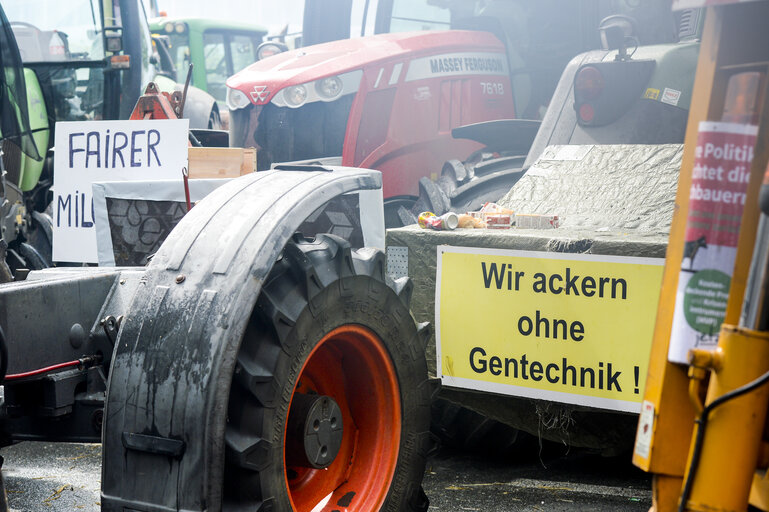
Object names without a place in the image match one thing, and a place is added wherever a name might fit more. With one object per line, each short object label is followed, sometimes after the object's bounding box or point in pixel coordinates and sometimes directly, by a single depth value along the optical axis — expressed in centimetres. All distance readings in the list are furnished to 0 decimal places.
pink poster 312
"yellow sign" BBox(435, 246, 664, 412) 555
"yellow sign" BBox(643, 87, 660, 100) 833
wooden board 862
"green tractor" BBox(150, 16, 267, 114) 3462
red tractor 1164
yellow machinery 299
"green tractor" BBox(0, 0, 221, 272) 1378
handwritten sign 905
